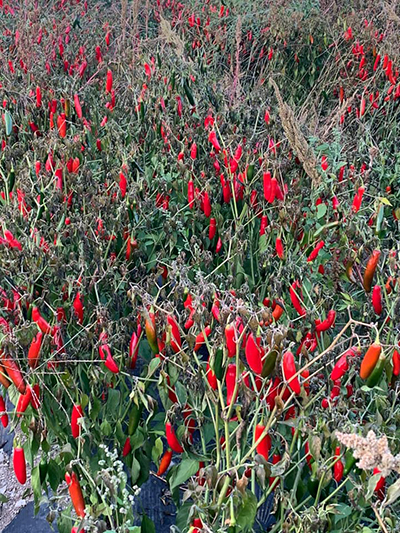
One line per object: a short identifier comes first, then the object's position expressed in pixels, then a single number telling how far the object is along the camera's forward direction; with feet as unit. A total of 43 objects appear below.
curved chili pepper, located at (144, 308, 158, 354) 4.88
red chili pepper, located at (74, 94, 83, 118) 9.16
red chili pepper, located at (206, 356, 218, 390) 4.62
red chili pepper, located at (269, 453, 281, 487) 5.14
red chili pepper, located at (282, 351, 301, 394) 4.15
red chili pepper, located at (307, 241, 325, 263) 6.72
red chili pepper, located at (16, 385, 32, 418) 4.91
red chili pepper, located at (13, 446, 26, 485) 4.79
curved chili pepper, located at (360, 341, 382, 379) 3.90
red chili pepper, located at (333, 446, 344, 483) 4.55
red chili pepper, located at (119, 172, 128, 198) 7.39
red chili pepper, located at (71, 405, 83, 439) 4.99
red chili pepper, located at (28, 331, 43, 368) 4.95
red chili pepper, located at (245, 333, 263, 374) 4.06
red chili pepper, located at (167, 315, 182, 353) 4.86
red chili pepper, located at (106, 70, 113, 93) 10.70
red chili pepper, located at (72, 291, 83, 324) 5.82
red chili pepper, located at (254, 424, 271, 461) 4.39
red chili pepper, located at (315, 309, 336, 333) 5.38
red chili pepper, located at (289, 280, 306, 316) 5.92
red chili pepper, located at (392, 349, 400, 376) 4.64
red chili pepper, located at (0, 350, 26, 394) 4.90
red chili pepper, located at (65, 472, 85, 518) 4.57
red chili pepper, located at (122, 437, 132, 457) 5.47
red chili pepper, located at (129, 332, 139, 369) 5.42
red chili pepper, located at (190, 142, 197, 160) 8.23
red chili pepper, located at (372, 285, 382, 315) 5.23
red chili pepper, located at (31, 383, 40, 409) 4.92
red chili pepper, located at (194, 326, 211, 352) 4.78
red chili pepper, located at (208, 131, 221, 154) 8.07
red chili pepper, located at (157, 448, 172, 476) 5.40
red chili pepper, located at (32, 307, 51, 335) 5.26
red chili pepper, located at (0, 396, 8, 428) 5.37
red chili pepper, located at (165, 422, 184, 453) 4.82
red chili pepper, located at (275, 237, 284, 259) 6.84
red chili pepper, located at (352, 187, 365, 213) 6.50
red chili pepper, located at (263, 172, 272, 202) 6.89
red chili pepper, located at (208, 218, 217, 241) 7.32
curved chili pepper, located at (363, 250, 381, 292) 5.24
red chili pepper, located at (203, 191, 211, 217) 7.36
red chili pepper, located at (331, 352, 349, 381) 4.63
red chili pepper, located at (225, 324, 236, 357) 4.10
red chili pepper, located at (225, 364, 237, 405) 4.39
